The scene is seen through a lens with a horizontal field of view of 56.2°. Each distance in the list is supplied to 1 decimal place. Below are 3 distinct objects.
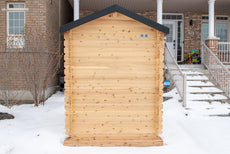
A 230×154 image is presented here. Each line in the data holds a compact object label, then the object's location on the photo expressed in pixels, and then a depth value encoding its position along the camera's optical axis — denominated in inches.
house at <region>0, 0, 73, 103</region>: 299.3
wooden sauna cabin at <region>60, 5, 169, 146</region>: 172.7
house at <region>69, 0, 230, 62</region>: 456.1
